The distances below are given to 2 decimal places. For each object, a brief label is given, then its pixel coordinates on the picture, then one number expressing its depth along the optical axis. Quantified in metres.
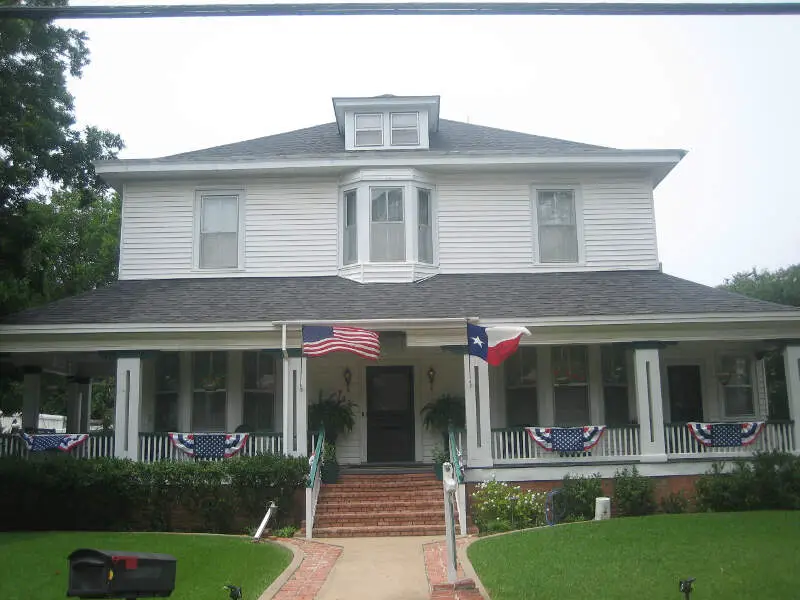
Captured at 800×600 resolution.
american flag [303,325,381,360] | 15.19
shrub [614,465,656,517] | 15.62
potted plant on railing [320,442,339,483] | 16.30
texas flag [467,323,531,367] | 13.51
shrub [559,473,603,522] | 15.41
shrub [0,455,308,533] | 15.07
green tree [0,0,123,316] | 17.48
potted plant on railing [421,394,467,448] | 18.11
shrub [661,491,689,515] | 15.73
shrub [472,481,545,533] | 14.78
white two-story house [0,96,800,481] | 16.62
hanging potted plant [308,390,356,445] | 18.12
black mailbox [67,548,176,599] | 5.57
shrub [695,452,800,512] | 15.23
